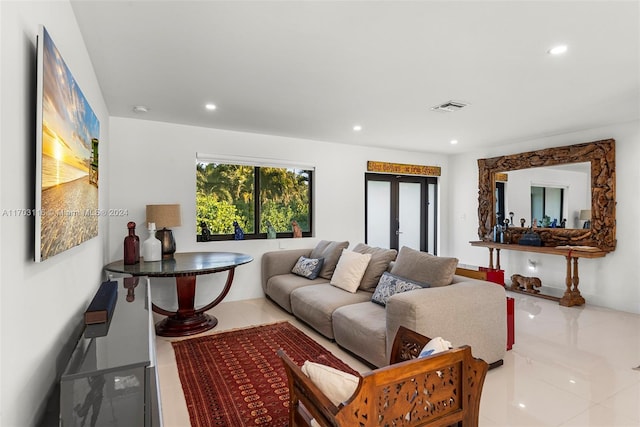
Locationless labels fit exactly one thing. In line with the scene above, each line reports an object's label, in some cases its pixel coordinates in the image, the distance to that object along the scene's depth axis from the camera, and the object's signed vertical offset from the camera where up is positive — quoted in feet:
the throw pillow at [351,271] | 11.78 -2.07
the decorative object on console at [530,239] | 16.48 -1.24
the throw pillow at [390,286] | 9.38 -2.12
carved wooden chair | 3.88 -2.29
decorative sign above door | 18.95 +2.69
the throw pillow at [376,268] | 11.70 -1.90
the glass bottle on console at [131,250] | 11.03 -1.21
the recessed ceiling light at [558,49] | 7.47 +3.74
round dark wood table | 10.21 -2.27
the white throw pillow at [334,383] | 4.15 -2.13
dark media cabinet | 3.46 -1.87
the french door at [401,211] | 19.65 +0.16
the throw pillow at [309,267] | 13.94 -2.28
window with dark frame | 14.98 +0.62
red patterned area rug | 7.02 -4.13
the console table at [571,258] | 14.06 -1.95
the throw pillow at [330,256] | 13.79 -1.80
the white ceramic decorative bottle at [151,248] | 11.66 -1.21
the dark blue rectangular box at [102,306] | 5.36 -1.65
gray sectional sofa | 7.84 -2.71
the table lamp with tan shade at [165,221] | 12.31 -0.28
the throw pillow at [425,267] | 9.11 -1.55
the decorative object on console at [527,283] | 16.38 -3.41
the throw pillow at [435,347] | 4.67 -1.89
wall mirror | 14.42 +1.09
